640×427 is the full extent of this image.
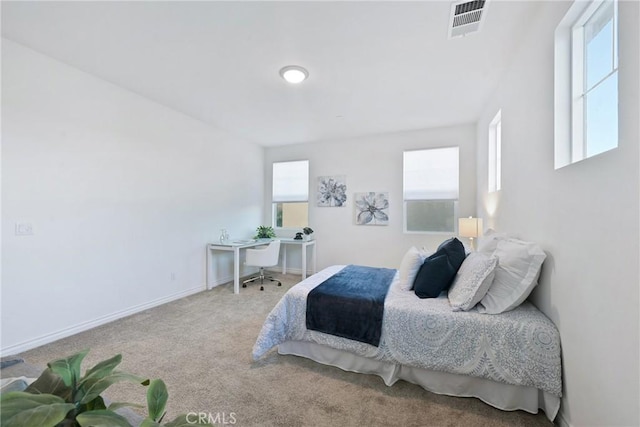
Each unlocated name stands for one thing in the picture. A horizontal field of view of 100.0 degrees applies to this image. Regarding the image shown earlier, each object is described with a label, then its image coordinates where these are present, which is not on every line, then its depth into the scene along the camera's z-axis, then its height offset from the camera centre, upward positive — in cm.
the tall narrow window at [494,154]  317 +75
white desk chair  431 -71
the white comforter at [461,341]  160 -85
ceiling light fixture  262 +141
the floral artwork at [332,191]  510 +44
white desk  411 -57
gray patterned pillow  187 -49
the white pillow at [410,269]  239 -50
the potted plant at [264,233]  523 -39
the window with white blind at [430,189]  441 +42
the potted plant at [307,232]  511 -36
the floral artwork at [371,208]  478 +11
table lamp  356 -17
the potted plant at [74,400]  47 -39
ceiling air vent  183 +143
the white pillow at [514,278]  176 -43
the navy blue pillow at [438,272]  218 -47
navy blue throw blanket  201 -75
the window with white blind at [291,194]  547 +40
